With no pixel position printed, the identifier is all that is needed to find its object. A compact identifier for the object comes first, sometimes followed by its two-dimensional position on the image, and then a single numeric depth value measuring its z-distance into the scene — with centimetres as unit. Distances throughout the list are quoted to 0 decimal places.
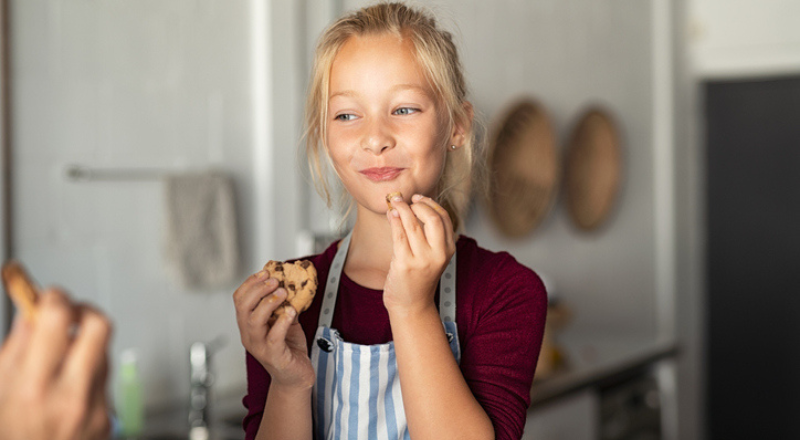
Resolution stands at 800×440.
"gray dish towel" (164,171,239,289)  188
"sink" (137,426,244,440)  175
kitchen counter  245
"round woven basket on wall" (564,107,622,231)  337
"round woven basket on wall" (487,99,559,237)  287
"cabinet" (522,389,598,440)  232
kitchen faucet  184
